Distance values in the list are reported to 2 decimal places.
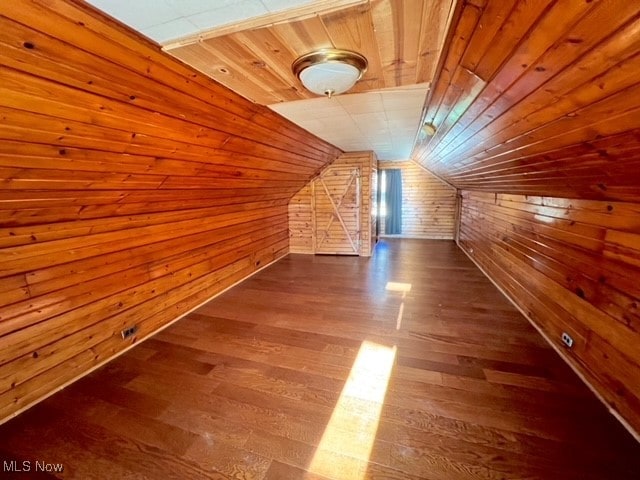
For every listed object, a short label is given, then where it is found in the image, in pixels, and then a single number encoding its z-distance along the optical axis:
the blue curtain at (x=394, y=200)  7.12
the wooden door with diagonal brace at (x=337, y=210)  5.29
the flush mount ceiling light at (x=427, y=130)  2.50
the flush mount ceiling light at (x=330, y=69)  1.18
